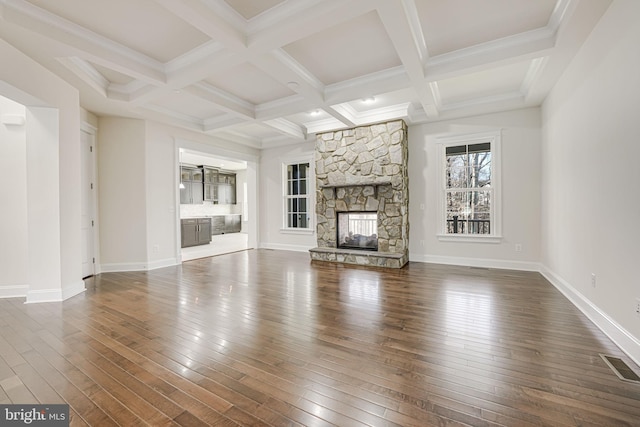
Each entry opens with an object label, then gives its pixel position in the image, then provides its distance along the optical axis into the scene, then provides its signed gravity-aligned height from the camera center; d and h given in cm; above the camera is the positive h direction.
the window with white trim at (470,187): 518 +43
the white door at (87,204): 472 +16
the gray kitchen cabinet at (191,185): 1037 +104
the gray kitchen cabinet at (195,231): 838 -59
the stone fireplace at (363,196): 553 +33
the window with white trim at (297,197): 746 +40
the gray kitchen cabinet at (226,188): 1237 +109
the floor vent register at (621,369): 186 -113
